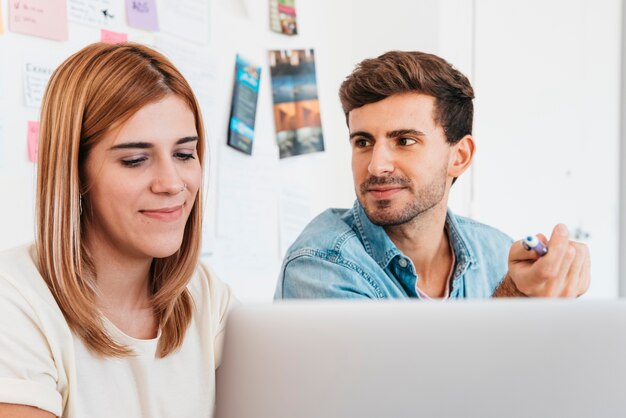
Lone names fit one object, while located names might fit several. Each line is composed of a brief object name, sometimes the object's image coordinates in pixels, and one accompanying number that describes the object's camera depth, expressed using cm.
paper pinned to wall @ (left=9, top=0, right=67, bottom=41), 158
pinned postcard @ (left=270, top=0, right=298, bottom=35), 247
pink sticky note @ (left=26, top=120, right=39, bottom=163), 161
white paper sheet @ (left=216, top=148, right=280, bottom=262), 227
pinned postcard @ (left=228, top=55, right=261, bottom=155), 228
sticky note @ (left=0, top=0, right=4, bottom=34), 155
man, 121
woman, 92
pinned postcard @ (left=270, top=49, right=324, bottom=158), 249
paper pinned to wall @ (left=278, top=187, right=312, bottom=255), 251
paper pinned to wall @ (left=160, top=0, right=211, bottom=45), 202
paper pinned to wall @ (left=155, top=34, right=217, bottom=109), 203
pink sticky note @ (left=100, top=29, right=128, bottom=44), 179
